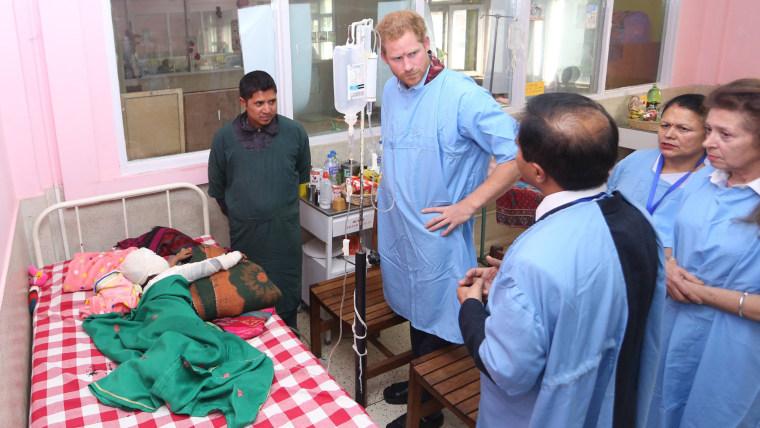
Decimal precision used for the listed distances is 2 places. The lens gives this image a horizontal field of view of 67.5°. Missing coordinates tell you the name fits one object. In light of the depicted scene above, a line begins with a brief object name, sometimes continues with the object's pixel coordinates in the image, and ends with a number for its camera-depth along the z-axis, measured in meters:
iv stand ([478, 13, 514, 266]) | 4.23
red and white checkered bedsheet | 1.73
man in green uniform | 2.77
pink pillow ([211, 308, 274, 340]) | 2.21
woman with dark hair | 1.94
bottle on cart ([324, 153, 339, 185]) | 3.34
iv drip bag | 1.86
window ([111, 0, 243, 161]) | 2.90
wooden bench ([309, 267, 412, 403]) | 2.63
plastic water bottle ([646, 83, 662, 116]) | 5.03
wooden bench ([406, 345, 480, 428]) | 2.06
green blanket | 1.77
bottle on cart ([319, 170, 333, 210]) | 3.16
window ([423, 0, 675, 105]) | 4.25
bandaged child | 2.27
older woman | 1.63
